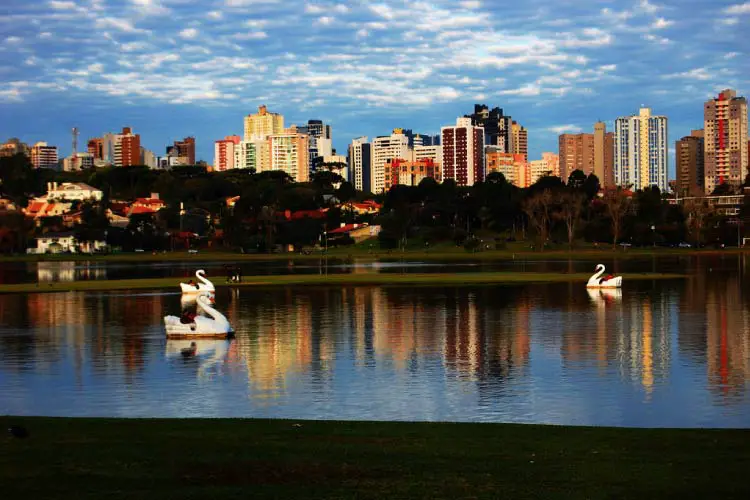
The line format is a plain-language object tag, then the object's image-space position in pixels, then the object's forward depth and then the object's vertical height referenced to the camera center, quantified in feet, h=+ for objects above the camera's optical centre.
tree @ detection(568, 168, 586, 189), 633.16 +26.01
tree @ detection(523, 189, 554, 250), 525.75 +5.65
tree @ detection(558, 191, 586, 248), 515.91 +5.82
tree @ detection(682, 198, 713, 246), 545.03 +1.54
